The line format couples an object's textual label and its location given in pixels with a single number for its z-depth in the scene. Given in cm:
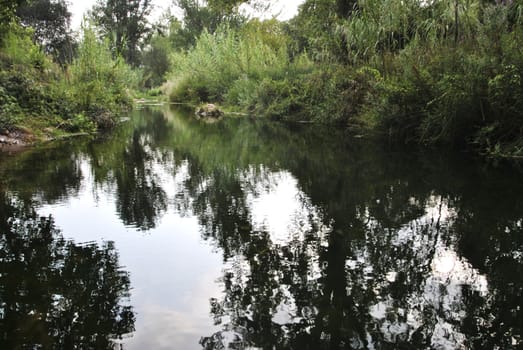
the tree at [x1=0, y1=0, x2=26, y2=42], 1276
